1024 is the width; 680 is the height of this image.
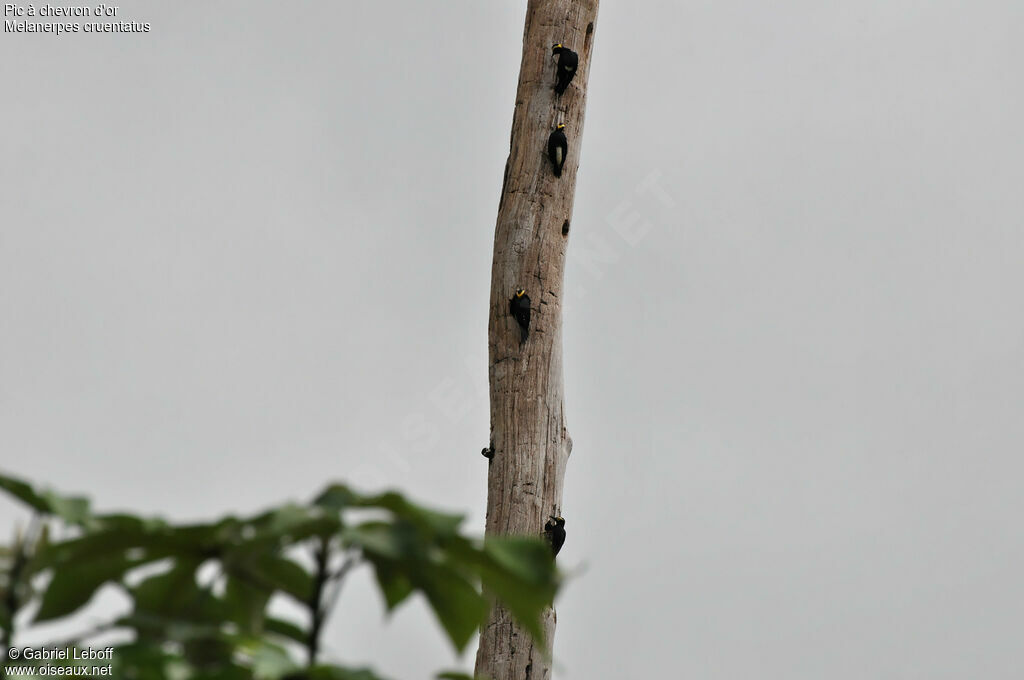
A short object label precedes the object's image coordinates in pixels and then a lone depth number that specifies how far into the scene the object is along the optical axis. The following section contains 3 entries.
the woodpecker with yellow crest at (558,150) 44.56
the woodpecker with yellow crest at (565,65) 44.63
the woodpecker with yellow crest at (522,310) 44.35
